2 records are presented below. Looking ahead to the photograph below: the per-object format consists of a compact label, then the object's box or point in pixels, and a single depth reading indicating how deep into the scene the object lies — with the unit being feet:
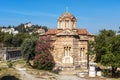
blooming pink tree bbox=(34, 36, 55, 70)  86.61
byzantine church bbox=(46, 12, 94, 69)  92.71
